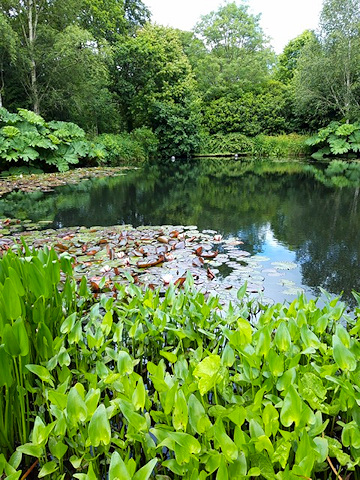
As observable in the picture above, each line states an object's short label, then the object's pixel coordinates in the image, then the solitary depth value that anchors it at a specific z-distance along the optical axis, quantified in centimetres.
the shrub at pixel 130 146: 1500
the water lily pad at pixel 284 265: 330
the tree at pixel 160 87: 1797
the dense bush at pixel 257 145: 2028
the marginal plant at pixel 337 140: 1684
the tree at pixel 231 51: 2353
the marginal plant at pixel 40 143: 1042
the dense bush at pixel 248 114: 2225
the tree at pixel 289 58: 2697
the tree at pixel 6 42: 1069
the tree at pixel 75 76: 1230
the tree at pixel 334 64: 1712
